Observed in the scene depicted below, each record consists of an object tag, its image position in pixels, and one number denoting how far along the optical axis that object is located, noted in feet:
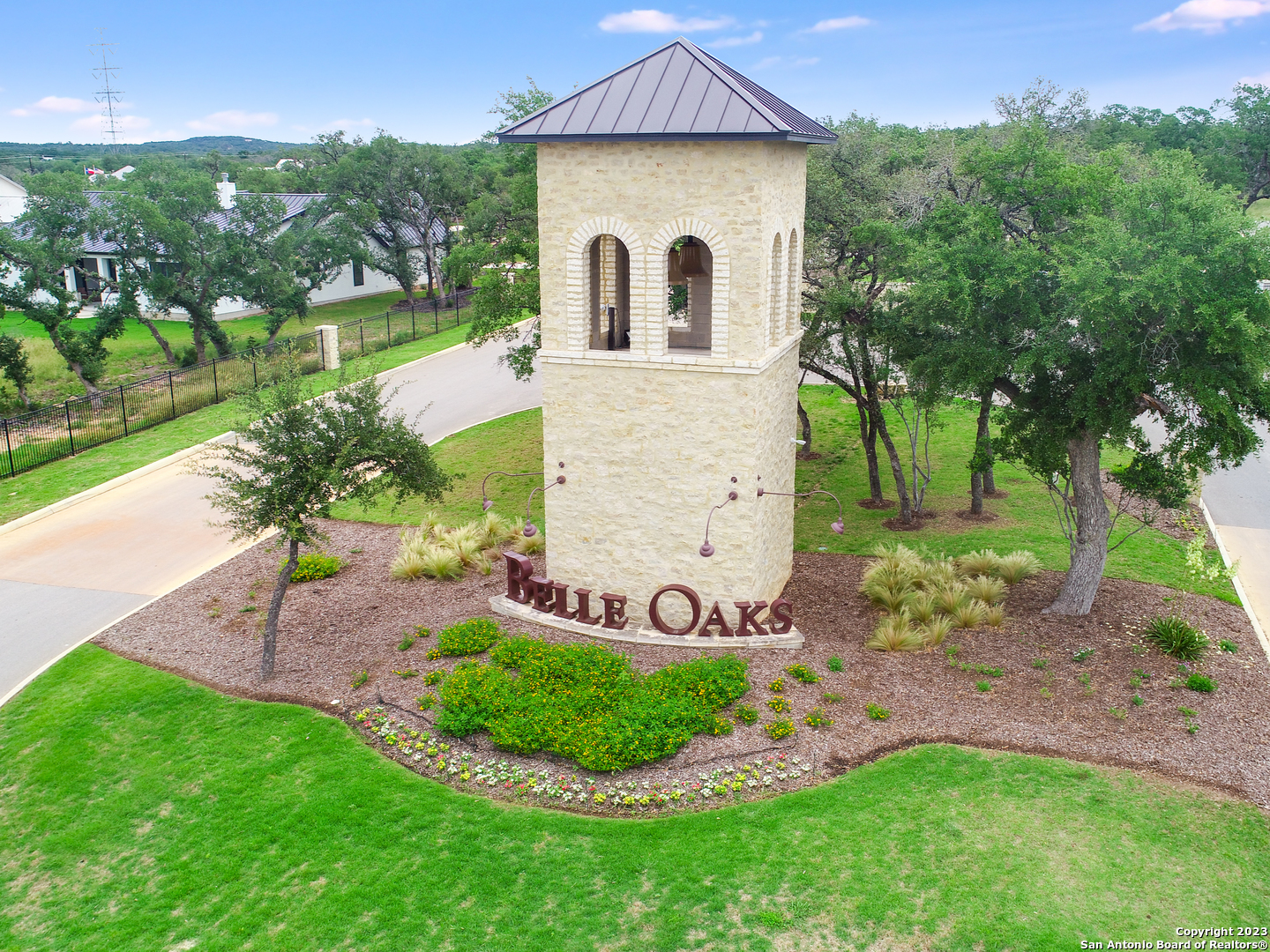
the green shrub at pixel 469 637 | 61.36
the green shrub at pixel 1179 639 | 60.54
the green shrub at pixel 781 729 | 52.65
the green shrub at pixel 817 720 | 53.98
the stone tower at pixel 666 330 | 55.57
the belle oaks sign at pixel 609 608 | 61.67
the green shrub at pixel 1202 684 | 56.90
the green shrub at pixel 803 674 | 57.88
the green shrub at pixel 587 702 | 51.47
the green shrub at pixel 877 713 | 54.80
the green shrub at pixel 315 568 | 76.69
